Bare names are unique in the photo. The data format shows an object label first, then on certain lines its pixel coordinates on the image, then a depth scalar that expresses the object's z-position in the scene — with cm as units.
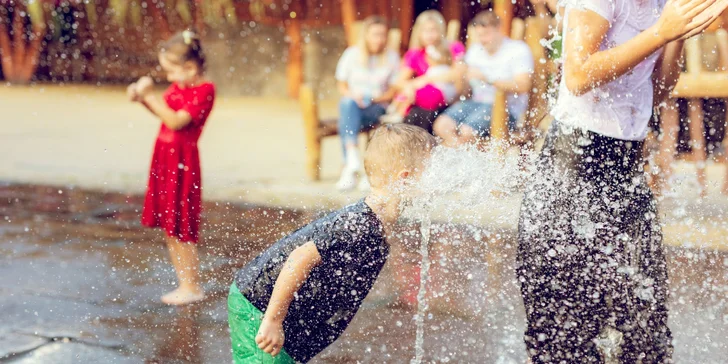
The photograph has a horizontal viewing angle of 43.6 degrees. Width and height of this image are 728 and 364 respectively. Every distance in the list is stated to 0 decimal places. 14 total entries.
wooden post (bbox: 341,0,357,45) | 1091
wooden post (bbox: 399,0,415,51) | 1166
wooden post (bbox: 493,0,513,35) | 812
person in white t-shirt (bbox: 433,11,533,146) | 620
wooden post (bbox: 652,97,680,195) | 633
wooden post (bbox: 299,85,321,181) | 723
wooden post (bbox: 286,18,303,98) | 1259
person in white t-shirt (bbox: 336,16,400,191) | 706
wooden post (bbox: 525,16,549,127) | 621
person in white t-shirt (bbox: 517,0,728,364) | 259
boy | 246
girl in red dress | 421
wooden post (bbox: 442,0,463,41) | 1184
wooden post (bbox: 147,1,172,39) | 1366
